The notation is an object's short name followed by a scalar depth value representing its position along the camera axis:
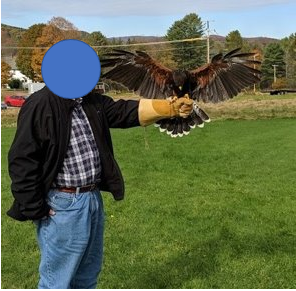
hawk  3.25
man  2.42
